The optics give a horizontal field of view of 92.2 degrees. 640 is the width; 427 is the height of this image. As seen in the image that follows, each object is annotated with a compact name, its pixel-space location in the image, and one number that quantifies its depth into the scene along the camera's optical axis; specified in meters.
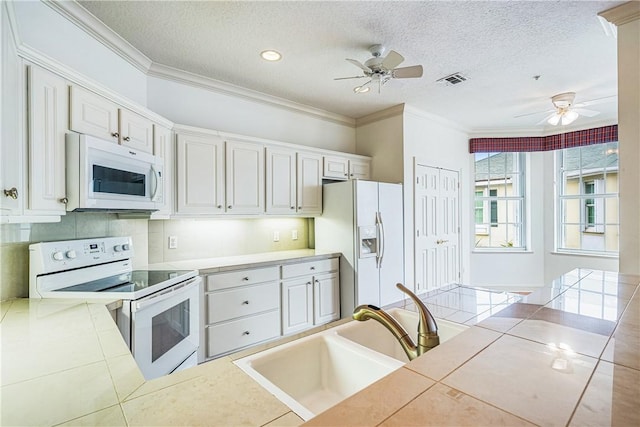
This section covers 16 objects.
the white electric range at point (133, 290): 1.72
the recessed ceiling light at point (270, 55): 2.60
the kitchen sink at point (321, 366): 1.02
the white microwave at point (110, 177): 1.74
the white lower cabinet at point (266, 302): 2.61
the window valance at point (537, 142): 4.56
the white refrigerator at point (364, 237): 3.36
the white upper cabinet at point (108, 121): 1.77
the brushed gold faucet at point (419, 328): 0.95
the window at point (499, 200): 5.14
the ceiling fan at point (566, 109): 3.54
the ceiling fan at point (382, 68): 2.42
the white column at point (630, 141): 1.87
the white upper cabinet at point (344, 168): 3.78
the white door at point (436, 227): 4.12
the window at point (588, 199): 4.47
